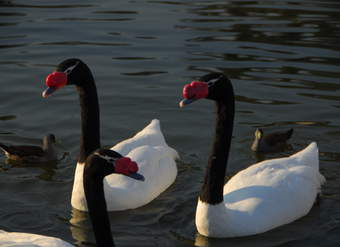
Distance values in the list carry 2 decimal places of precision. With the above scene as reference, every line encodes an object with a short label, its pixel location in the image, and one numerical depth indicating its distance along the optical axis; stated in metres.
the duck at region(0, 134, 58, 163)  13.20
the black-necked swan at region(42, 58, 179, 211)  11.20
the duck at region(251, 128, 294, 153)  13.64
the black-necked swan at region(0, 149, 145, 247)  8.64
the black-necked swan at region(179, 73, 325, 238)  10.15
